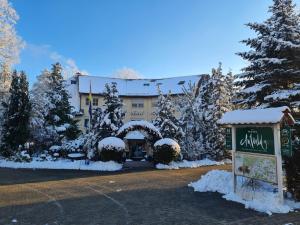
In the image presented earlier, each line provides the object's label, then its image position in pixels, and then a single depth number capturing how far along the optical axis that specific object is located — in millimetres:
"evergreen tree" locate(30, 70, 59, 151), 20331
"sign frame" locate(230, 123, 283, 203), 6889
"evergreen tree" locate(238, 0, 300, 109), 10501
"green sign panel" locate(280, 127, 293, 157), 6891
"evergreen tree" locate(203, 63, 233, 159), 20275
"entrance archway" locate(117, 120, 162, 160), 17487
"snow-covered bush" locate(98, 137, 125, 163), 16271
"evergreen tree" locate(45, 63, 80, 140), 22746
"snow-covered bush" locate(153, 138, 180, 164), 16562
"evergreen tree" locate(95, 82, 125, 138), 18620
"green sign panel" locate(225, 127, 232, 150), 9260
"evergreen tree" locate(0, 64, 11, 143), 19257
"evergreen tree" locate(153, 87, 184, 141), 19581
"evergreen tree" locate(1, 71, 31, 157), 19011
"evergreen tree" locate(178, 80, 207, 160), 19906
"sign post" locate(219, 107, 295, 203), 7079
